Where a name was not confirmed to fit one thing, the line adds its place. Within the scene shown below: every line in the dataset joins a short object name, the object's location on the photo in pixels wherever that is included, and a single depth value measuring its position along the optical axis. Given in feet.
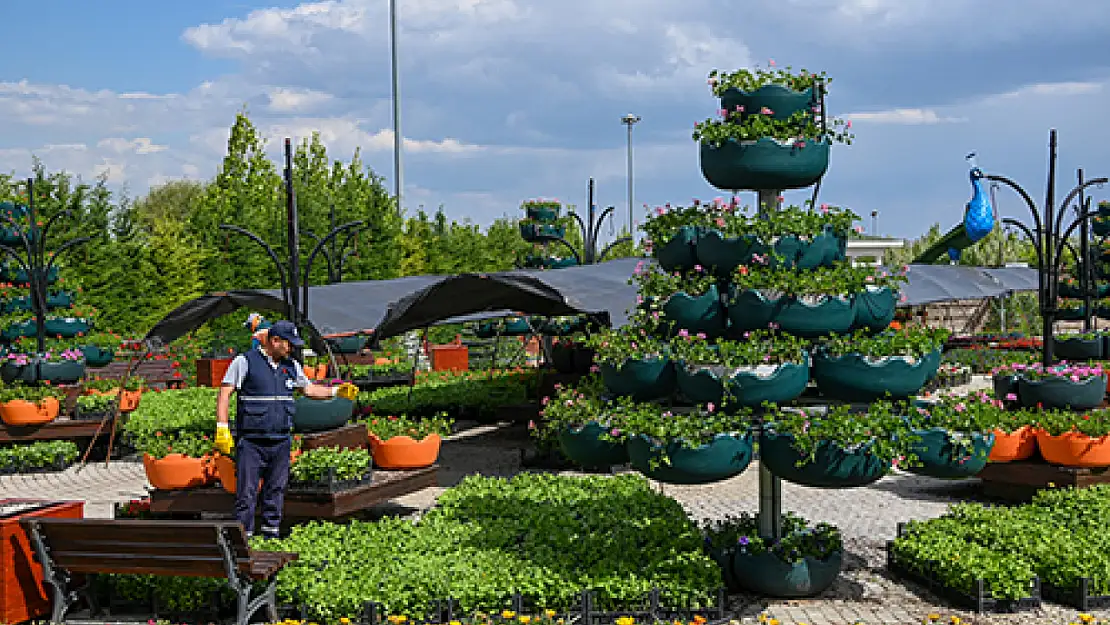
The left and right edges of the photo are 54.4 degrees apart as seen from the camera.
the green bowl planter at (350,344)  68.28
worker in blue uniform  25.49
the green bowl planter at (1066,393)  33.53
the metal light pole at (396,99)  104.12
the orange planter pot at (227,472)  27.66
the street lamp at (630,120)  142.72
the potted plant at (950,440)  20.24
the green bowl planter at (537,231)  66.54
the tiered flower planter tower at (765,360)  20.20
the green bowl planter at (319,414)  29.40
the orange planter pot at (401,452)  30.76
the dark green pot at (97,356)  56.75
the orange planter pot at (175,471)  28.55
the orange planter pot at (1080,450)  31.12
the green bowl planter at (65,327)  52.70
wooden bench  20.80
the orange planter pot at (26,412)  44.79
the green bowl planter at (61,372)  47.09
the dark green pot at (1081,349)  49.98
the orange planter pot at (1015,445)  32.17
